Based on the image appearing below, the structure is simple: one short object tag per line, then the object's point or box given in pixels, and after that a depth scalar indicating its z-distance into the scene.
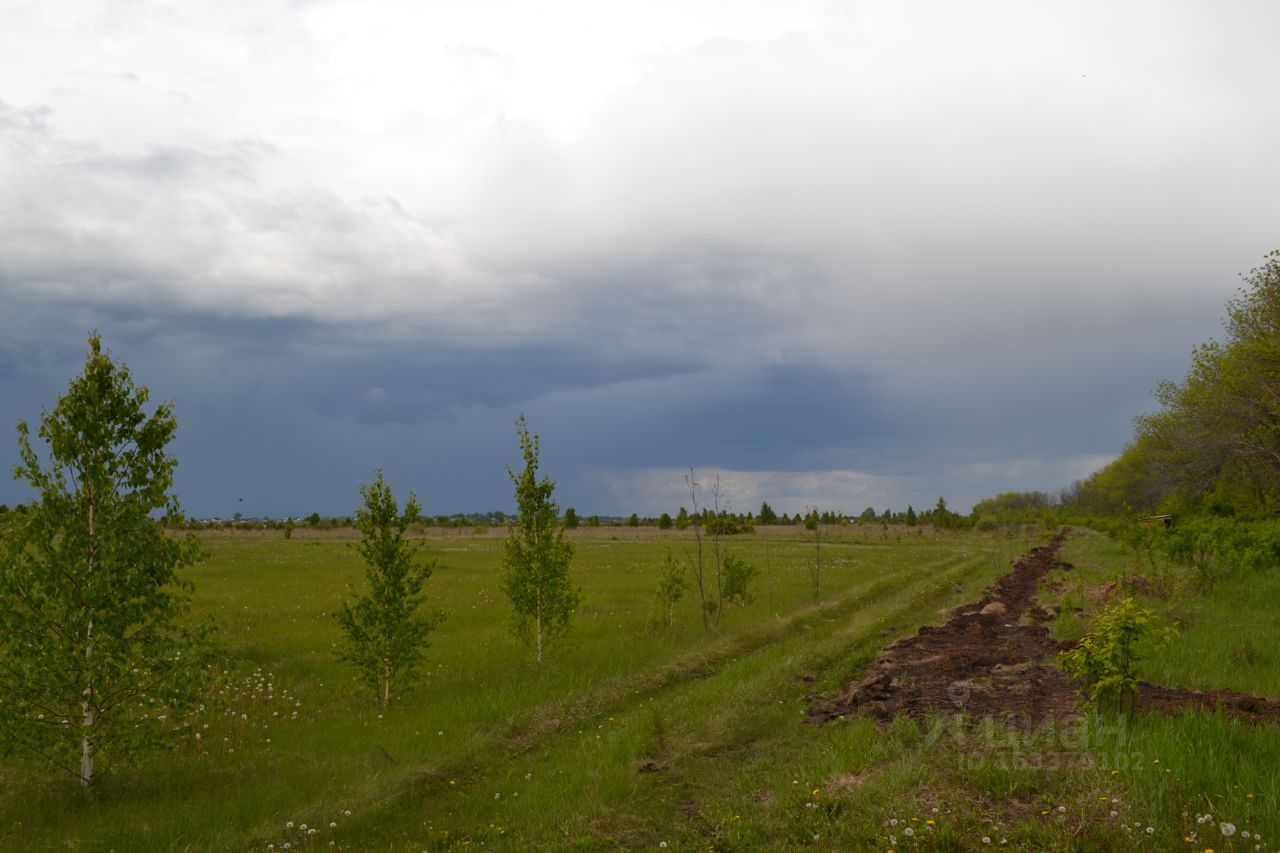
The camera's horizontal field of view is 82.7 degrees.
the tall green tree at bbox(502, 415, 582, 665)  20.44
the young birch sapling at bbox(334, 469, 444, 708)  15.91
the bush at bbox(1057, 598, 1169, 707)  10.50
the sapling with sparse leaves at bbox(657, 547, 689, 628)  25.81
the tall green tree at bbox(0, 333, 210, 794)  10.48
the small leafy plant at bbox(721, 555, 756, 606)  30.28
